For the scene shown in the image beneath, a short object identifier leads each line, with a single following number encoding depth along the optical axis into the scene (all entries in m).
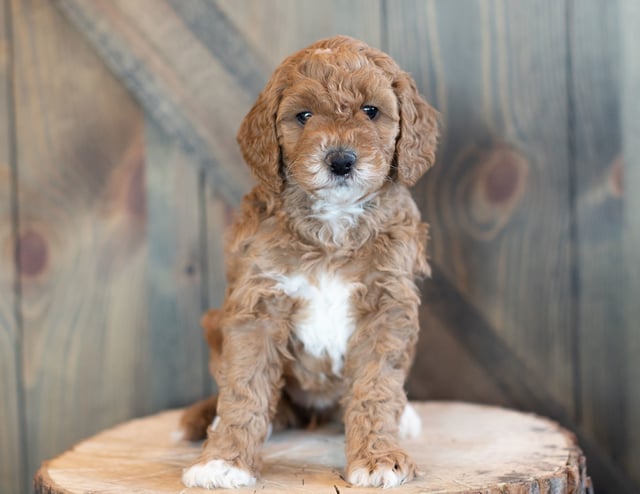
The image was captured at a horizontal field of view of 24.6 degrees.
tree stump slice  0.96
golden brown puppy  0.98
